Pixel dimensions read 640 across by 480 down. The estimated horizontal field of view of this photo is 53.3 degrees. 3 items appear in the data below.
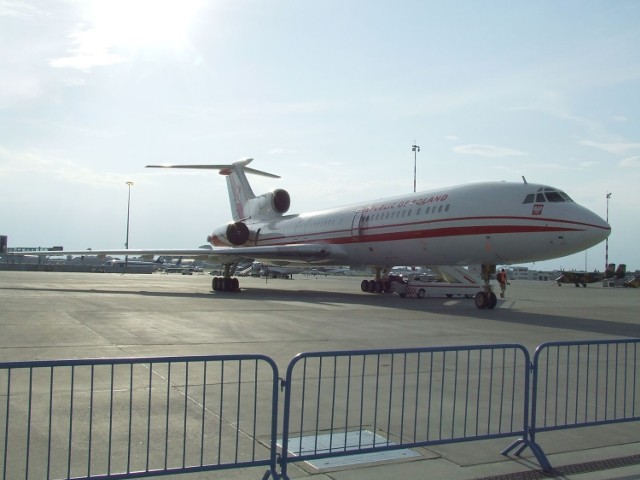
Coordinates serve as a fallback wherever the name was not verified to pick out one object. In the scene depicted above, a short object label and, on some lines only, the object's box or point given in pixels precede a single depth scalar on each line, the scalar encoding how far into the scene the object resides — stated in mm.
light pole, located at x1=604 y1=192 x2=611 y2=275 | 71662
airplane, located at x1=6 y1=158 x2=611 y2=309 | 18500
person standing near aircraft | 28950
